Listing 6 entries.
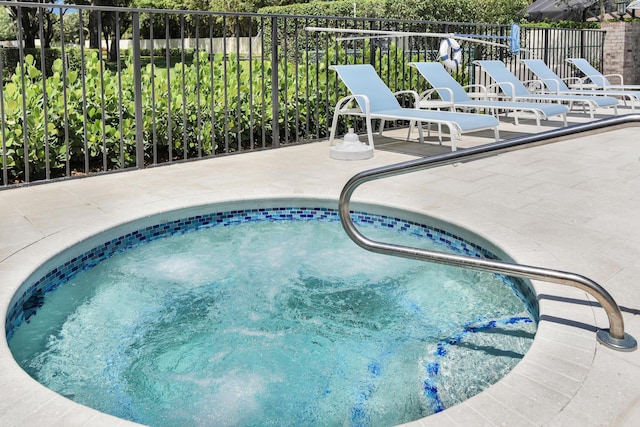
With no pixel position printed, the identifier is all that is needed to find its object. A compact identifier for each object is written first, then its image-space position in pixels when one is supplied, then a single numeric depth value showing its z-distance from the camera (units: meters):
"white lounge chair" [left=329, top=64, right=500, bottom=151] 6.16
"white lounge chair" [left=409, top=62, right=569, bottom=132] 7.41
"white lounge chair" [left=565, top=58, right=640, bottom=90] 11.46
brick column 14.54
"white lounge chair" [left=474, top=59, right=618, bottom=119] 8.71
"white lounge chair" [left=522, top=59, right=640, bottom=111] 10.12
